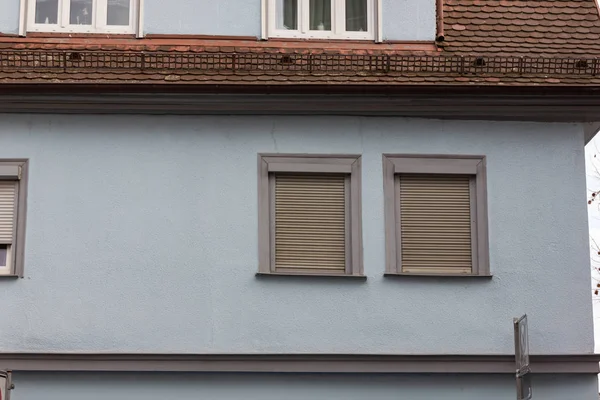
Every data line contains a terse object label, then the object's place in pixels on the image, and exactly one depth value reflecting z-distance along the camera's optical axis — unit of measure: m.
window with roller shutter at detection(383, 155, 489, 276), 17.67
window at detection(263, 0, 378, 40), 18.55
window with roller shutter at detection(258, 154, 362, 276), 17.56
